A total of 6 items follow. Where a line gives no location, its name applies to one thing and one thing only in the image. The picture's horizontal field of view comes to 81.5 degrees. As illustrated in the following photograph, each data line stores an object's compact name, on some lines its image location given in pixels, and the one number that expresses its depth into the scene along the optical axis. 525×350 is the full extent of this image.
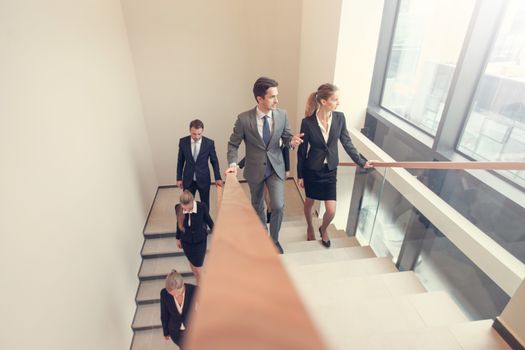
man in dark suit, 4.73
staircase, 1.81
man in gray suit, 3.04
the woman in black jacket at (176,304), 3.30
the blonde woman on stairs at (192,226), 3.76
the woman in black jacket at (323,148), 3.15
